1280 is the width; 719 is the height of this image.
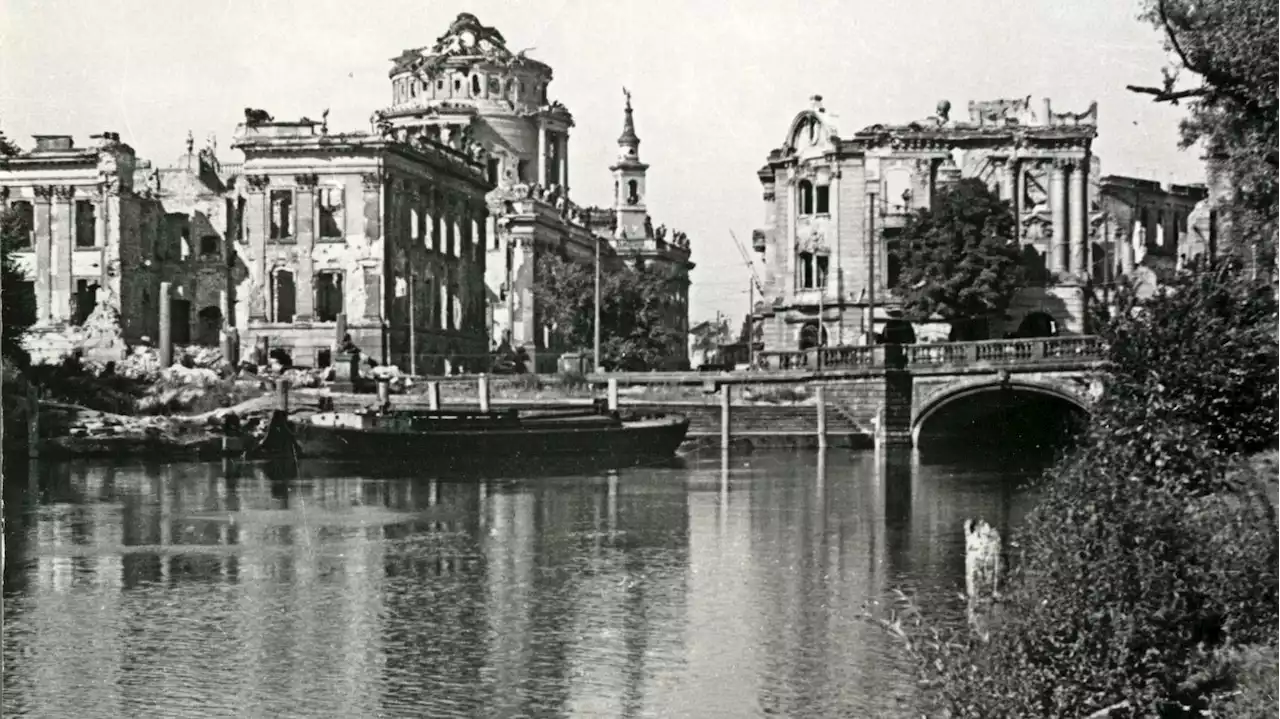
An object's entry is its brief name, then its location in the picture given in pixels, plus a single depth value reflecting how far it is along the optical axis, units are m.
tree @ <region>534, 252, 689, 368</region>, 92.50
